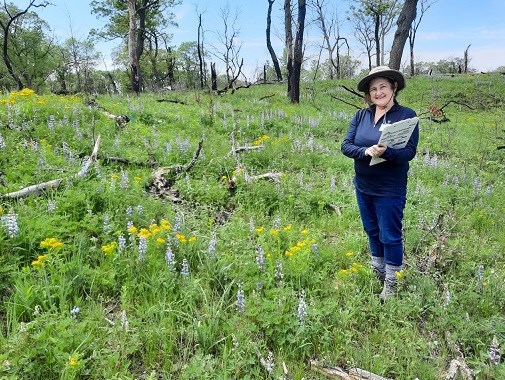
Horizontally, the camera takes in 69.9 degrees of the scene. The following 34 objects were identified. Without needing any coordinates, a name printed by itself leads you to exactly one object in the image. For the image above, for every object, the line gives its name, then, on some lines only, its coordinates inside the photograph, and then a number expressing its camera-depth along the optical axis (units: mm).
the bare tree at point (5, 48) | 16634
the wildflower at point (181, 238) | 3527
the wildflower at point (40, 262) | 2906
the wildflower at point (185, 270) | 3198
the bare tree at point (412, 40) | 43466
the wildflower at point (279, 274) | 3219
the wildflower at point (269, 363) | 2477
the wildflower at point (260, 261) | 3412
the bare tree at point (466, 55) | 48300
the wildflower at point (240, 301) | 2902
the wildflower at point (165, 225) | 3660
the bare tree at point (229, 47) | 38731
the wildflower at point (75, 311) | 2616
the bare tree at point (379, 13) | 35781
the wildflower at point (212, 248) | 3506
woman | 3049
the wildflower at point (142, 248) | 3254
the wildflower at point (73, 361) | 2186
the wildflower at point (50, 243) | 3066
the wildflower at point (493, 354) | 2480
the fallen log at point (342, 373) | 2506
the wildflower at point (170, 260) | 3217
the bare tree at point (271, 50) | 26091
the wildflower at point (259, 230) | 3937
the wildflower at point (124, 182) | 4523
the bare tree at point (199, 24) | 15081
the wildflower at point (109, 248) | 3232
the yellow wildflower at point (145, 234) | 3368
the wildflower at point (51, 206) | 3724
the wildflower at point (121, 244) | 3324
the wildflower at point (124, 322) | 2638
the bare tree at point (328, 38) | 44606
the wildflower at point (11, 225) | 3213
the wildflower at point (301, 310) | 2795
